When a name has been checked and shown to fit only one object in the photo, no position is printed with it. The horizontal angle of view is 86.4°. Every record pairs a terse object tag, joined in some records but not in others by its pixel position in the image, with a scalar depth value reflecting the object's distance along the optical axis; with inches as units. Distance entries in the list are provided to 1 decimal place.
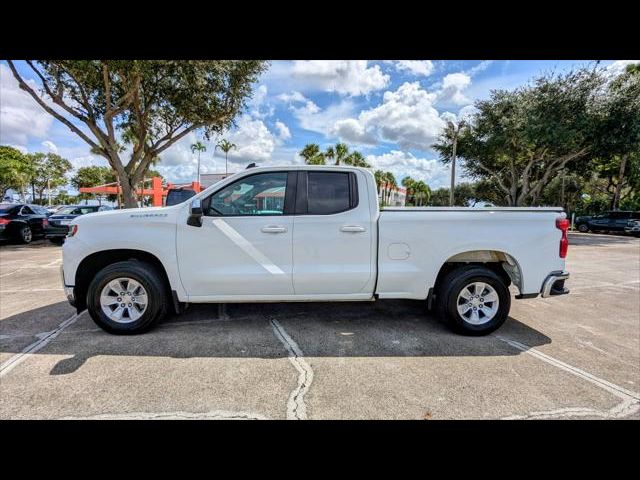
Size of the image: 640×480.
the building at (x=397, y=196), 2776.8
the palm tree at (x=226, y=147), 2234.5
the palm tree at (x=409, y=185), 3533.5
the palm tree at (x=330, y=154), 1914.4
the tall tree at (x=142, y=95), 513.0
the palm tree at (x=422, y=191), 3463.3
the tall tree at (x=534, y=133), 731.4
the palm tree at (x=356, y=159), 1927.3
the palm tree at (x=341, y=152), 1889.8
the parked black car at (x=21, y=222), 481.1
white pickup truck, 153.6
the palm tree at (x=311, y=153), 1873.8
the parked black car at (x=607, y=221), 871.1
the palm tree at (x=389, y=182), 2682.1
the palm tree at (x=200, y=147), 1947.1
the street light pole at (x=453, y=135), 933.2
